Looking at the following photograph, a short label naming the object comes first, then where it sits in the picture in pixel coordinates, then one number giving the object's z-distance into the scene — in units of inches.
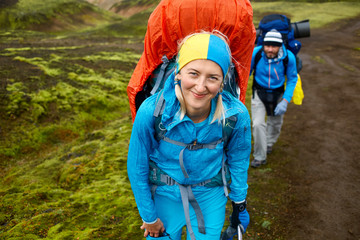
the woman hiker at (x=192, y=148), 96.4
